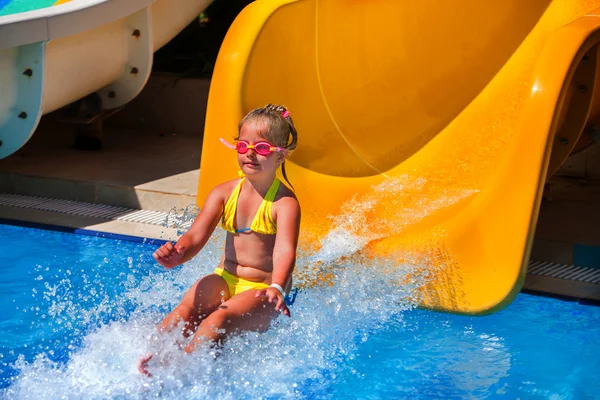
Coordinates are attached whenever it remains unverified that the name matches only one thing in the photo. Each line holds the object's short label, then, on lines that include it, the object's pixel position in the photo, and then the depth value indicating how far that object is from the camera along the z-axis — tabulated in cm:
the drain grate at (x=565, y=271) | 614
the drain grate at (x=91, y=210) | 736
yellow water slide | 572
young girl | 448
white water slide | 726
